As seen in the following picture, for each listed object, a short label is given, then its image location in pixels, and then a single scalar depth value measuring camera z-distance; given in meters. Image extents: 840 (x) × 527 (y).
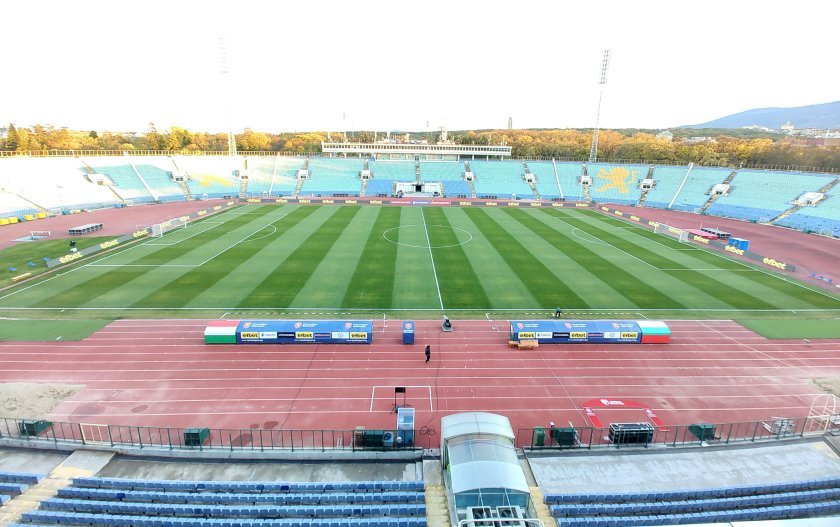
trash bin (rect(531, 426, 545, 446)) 15.03
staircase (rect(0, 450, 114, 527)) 11.45
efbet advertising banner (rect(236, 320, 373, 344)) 22.30
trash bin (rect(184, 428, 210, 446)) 14.68
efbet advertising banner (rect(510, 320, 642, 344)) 23.03
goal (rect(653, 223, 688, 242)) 46.62
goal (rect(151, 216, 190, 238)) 44.44
